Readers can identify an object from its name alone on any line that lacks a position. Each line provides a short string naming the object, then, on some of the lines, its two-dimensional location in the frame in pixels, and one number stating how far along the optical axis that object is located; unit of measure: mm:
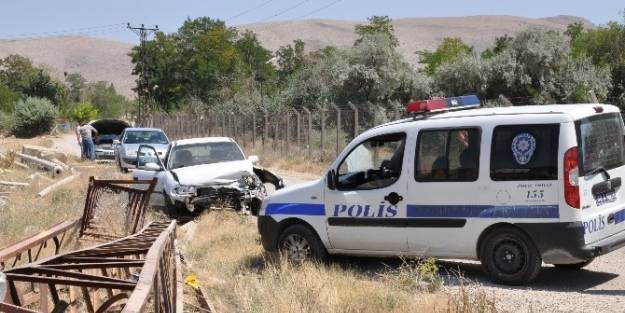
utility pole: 67375
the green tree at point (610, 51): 32875
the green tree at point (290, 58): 80938
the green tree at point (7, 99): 89375
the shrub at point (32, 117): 68938
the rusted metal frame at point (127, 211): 9906
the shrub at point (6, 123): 71500
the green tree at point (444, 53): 67769
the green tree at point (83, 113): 85738
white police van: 8344
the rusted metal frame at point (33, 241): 5964
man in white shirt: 31562
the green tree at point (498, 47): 48569
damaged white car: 13906
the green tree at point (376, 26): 71500
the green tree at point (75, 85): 129675
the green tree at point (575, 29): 71625
